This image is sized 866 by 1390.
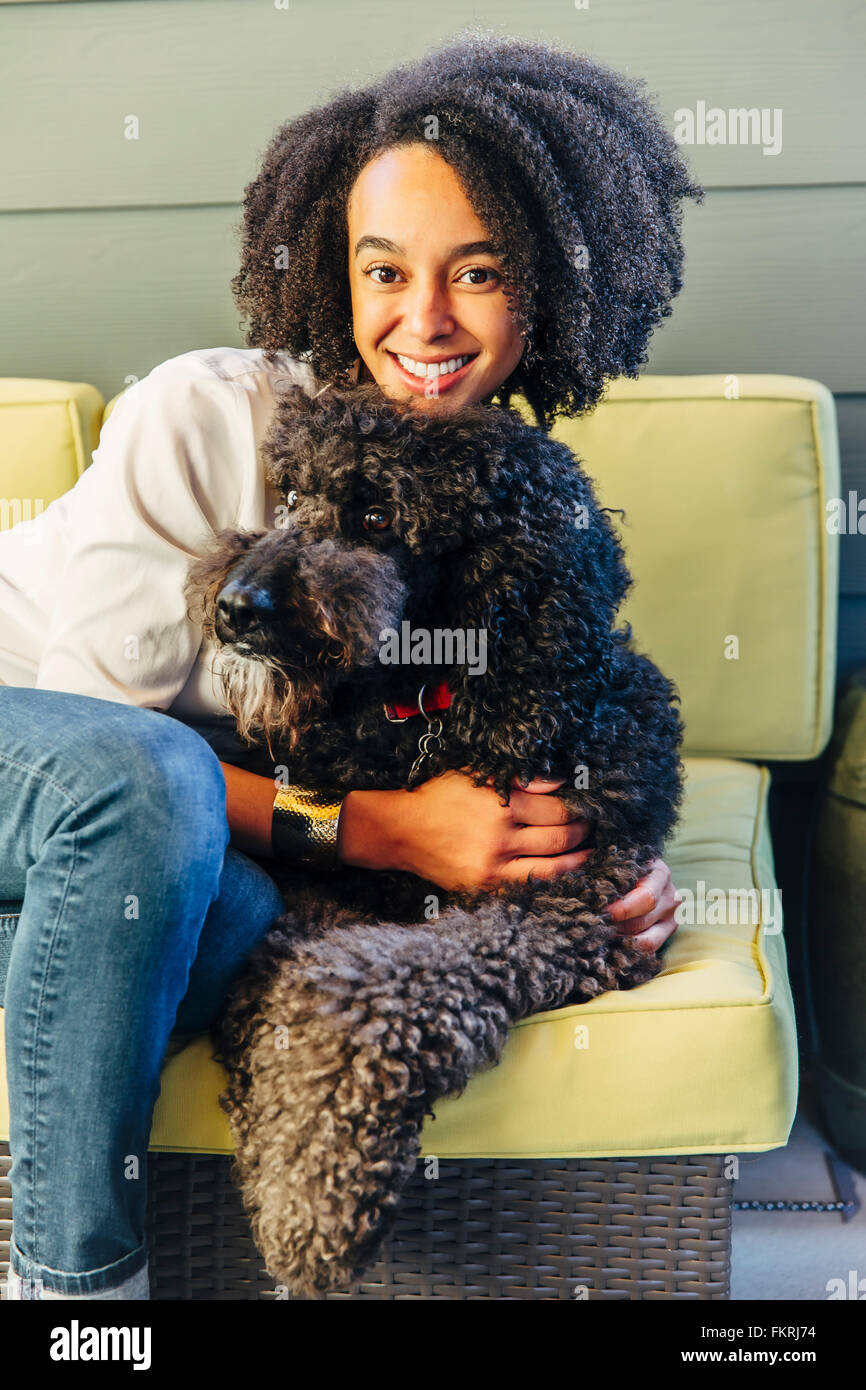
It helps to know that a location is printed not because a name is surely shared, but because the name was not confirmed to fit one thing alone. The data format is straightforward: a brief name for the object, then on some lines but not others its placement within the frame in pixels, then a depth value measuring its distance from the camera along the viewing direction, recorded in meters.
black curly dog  1.18
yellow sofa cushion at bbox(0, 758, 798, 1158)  1.27
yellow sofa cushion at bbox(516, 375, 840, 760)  2.06
